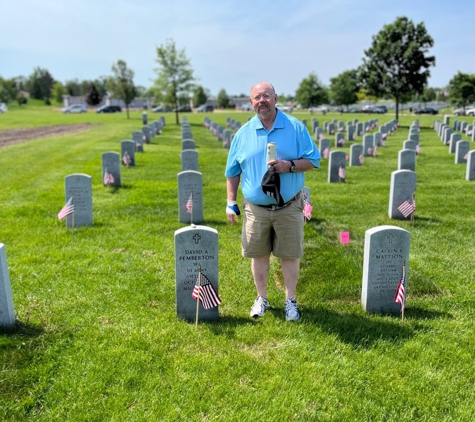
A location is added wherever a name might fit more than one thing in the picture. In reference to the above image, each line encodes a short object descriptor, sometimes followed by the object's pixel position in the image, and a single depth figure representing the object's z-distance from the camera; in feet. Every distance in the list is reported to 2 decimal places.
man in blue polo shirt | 13.85
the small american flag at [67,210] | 25.90
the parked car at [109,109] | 235.95
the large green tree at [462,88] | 176.86
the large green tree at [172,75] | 125.08
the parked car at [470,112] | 180.04
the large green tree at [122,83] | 156.04
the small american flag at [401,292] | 15.34
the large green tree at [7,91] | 282.56
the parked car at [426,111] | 219.41
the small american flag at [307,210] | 25.18
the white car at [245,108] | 303.97
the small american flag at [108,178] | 37.81
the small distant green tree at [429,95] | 325.34
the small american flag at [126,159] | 50.96
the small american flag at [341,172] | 41.57
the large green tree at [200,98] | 323.57
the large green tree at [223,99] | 327.67
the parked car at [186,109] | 255.13
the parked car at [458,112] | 188.85
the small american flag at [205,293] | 15.06
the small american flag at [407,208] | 27.45
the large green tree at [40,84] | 383.04
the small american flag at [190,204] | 26.58
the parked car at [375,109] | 234.17
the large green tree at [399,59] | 127.03
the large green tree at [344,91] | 225.76
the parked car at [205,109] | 265.54
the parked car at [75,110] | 235.36
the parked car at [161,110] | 260.42
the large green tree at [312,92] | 235.20
